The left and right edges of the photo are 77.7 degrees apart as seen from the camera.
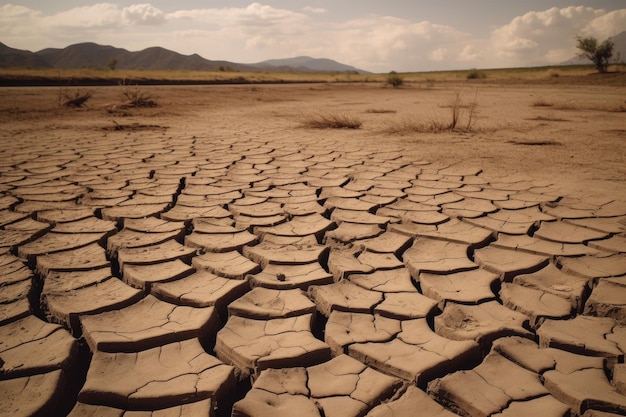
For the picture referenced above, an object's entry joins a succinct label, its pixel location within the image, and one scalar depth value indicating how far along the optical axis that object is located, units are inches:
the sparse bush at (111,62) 1406.1
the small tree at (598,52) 926.4
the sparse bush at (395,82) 806.1
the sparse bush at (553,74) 1001.2
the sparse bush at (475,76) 1211.2
